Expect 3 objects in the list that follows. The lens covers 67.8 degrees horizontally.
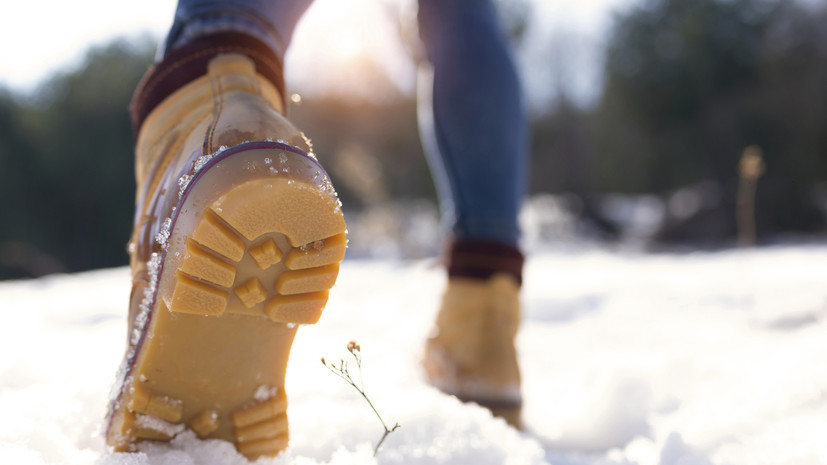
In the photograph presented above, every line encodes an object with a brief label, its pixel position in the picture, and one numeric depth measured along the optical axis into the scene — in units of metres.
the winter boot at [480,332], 0.94
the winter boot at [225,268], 0.54
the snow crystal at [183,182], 0.57
